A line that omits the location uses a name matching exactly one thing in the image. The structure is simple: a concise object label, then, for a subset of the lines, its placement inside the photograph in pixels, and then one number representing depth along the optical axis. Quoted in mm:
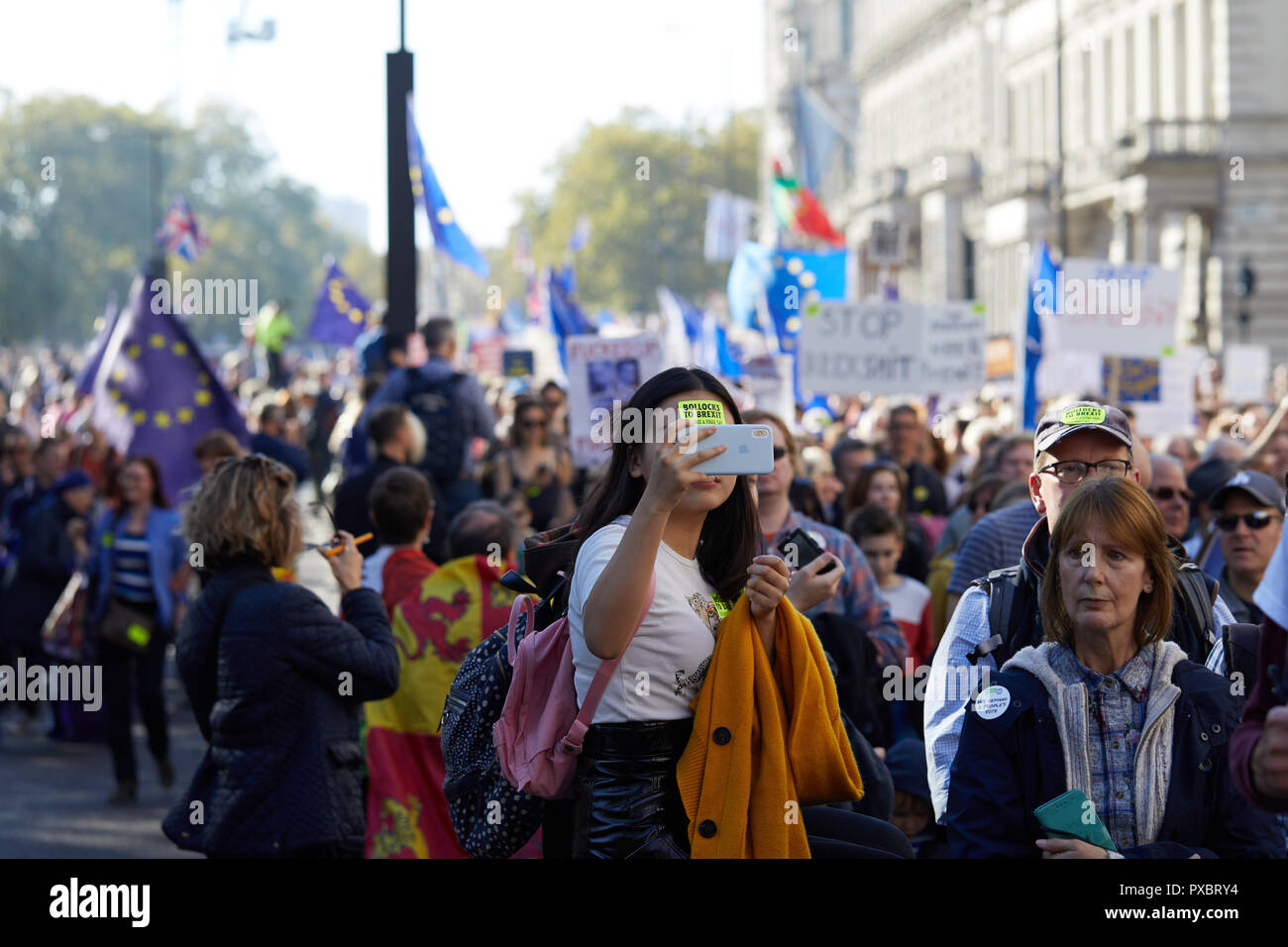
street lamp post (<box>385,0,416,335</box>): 10070
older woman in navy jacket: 3490
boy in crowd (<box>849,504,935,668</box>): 7332
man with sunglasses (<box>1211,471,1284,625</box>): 5867
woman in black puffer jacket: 5207
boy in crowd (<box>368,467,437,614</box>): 6605
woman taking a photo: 3371
